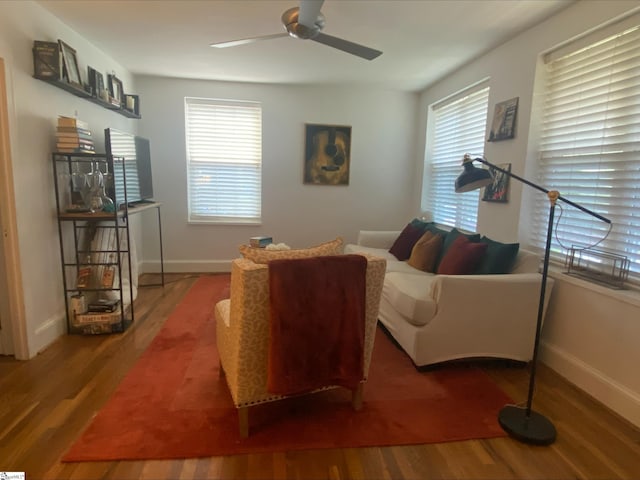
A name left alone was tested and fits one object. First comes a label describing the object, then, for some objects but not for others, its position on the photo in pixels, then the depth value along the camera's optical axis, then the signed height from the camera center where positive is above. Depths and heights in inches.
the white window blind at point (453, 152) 148.6 +15.3
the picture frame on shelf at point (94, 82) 127.1 +32.3
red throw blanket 66.5 -26.4
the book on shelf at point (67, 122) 108.6 +15.4
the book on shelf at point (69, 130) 108.7 +13.0
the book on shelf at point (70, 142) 108.8 +9.6
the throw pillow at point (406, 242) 156.8 -24.9
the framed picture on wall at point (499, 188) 125.9 -0.5
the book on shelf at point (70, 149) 109.1 +7.4
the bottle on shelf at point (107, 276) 122.8 -33.3
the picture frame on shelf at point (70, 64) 107.7 +33.2
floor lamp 73.0 -48.7
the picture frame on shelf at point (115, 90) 143.7 +34.1
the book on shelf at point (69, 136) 108.7 +11.3
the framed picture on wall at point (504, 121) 121.8 +22.5
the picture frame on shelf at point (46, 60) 101.0 +31.1
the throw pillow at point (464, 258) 113.0 -22.4
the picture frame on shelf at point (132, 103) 157.0 +31.5
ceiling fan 80.0 +36.8
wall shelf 106.2 +26.2
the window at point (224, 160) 187.5 +9.9
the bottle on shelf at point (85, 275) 118.6 -32.4
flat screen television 122.3 +3.8
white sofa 96.3 -34.6
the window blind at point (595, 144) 87.0 +11.9
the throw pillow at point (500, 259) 109.5 -21.3
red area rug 70.3 -50.1
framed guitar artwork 191.5 +14.5
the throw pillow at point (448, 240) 134.2 -20.2
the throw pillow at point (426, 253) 136.1 -25.4
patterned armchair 66.0 -28.3
